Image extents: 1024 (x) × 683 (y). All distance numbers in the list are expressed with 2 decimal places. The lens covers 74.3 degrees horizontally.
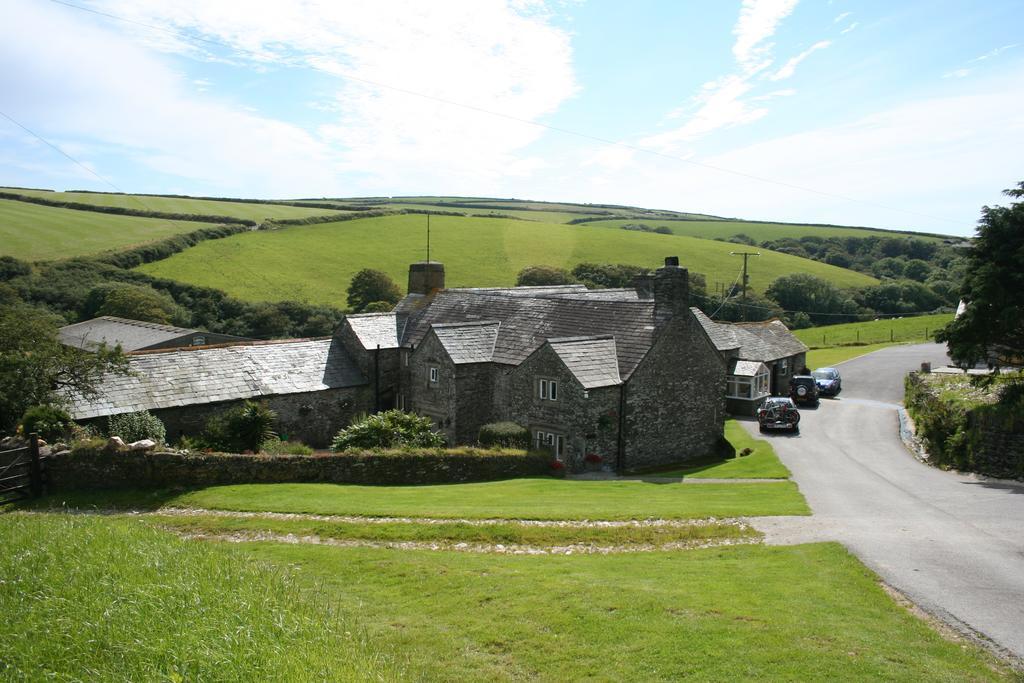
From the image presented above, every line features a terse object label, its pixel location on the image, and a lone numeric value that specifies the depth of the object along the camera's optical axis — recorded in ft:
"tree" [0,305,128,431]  75.82
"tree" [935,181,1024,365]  79.25
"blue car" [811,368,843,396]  147.54
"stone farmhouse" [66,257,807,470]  89.61
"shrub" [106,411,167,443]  81.00
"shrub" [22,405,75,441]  73.05
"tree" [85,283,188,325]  198.18
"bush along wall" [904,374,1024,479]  77.25
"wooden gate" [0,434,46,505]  63.72
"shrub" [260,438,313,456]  82.09
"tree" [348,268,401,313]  240.53
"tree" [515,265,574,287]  264.05
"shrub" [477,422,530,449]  89.66
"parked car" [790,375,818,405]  136.87
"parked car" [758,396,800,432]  112.27
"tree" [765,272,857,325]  288.10
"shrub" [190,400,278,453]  84.64
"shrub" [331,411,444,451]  85.15
